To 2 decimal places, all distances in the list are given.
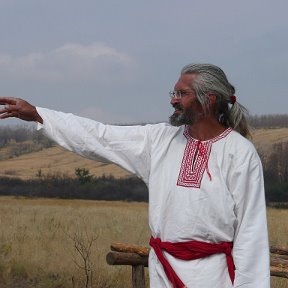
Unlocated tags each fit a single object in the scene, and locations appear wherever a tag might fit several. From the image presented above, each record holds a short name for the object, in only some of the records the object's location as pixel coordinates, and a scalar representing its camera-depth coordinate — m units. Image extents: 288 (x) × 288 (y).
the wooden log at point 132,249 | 4.02
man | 2.43
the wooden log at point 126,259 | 4.06
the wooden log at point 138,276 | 4.17
